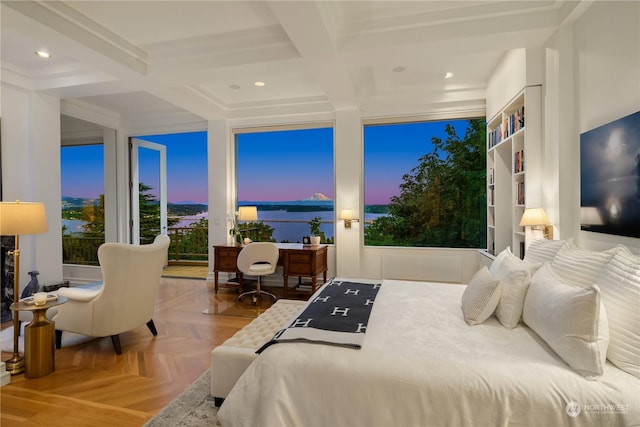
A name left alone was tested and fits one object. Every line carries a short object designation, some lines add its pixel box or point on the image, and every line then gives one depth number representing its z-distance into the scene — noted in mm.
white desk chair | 4418
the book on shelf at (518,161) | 3355
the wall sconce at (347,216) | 4938
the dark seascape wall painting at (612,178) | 1814
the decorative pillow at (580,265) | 1714
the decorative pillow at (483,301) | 1979
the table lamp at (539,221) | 2756
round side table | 2459
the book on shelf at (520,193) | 3427
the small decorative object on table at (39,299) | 2551
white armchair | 2732
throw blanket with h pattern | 1728
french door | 6102
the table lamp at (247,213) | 5148
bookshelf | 3045
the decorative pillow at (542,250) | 2227
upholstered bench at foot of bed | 1991
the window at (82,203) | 6340
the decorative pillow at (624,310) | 1351
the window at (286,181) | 5914
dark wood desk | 4613
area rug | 1908
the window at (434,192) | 5039
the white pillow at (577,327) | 1359
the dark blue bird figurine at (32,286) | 3725
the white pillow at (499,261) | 2445
